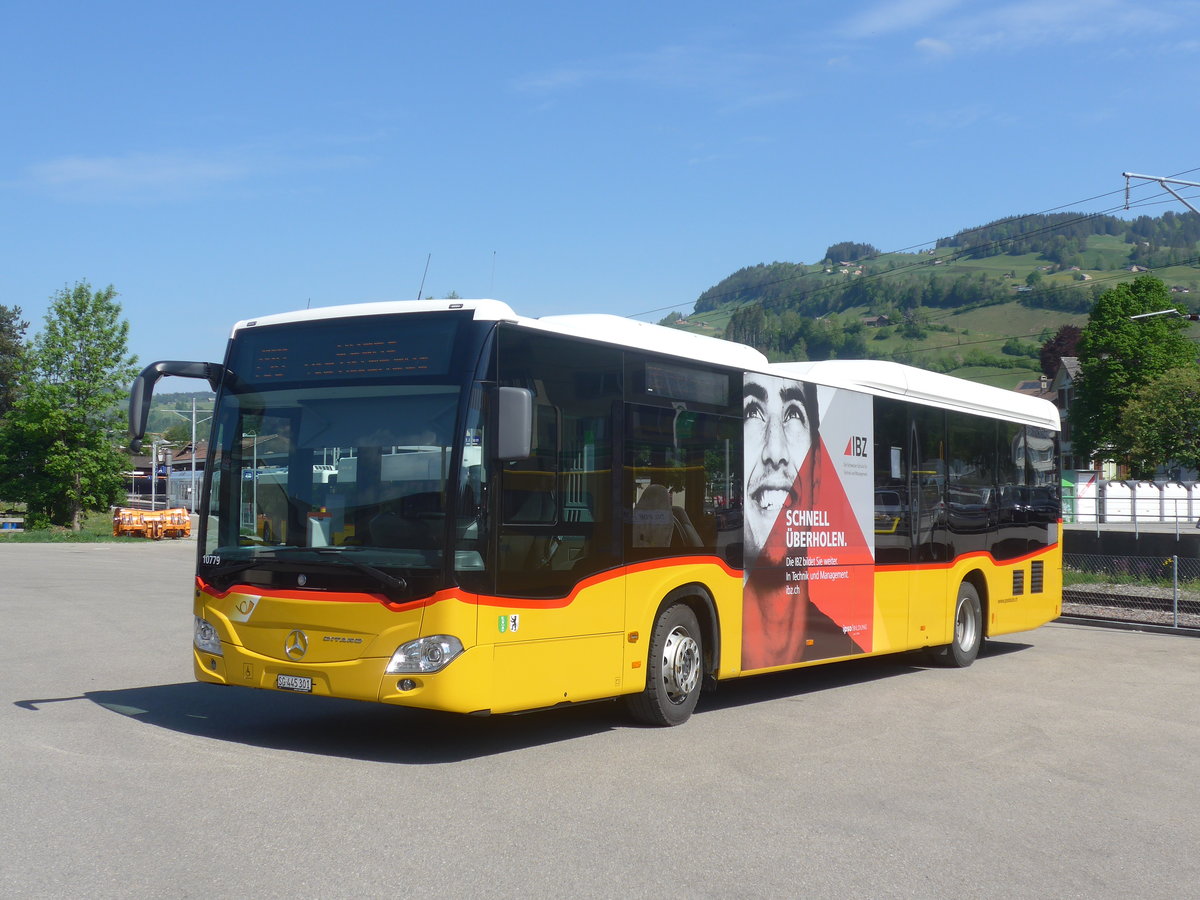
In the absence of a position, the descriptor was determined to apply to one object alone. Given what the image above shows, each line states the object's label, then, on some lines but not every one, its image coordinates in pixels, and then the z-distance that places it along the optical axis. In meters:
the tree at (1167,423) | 67.00
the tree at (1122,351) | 78.38
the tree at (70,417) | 50.38
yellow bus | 7.91
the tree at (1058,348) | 122.81
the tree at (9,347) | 76.62
